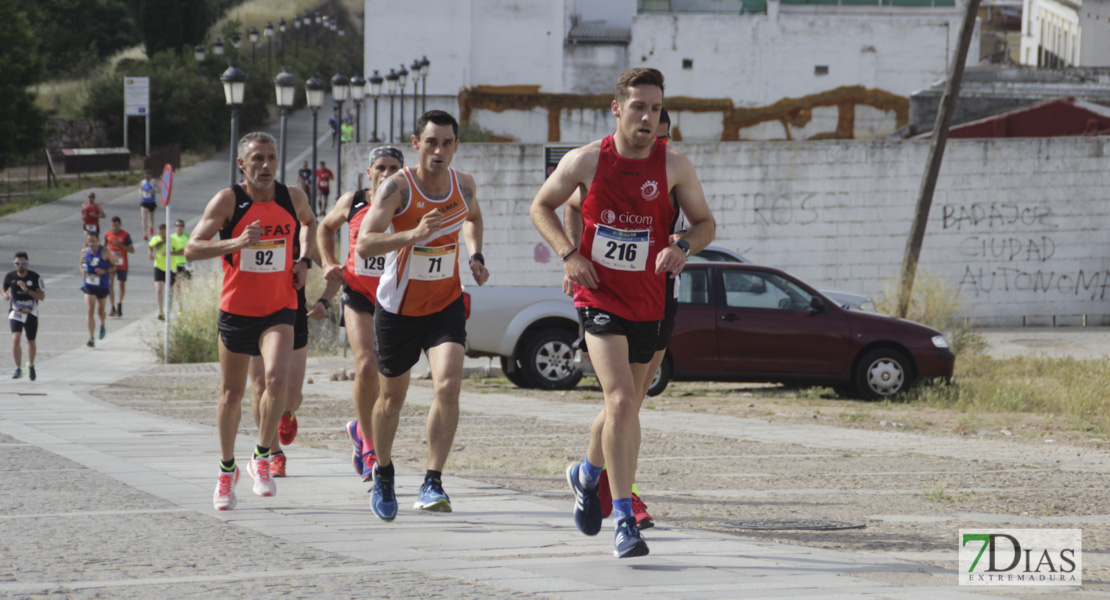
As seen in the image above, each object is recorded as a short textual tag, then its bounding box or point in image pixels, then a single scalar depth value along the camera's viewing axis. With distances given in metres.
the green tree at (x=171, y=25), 69.44
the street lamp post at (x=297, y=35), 84.49
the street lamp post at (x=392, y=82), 45.89
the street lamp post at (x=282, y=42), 80.65
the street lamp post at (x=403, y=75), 47.34
